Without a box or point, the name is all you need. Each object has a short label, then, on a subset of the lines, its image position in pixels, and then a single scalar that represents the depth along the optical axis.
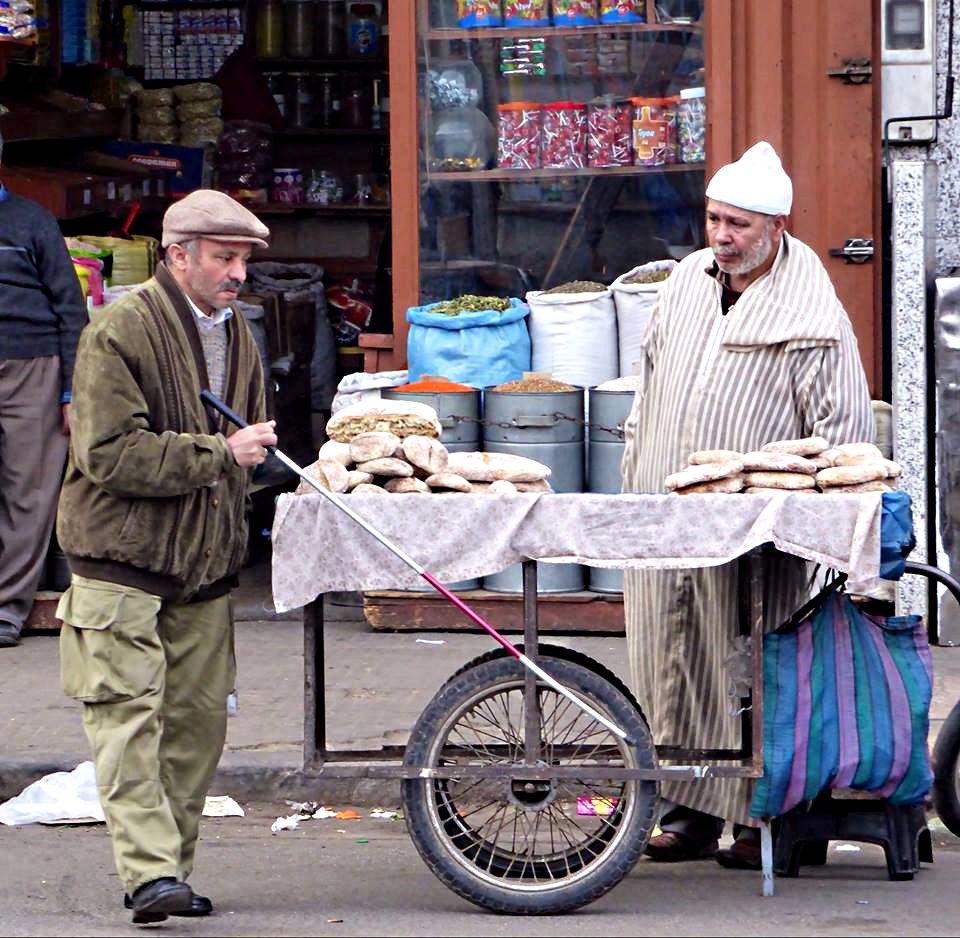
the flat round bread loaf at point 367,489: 9.83
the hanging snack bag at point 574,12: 16.22
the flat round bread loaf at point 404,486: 9.97
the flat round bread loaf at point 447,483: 10.09
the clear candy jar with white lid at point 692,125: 16.08
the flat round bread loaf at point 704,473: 9.73
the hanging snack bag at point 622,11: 16.11
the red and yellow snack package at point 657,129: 16.22
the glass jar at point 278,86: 23.44
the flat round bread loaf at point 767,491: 9.55
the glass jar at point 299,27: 23.06
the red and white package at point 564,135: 16.36
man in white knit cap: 10.57
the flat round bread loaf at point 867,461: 9.80
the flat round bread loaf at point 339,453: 10.23
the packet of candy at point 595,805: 10.30
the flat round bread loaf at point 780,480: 9.70
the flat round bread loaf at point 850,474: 9.72
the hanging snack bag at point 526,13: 16.25
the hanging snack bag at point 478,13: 16.22
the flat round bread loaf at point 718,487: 9.73
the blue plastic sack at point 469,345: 15.79
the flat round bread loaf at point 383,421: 10.80
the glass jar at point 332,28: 22.92
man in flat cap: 9.46
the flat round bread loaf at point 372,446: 10.11
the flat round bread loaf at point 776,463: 9.76
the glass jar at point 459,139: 16.33
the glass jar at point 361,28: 22.91
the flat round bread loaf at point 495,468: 10.36
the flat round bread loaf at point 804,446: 10.02
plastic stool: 10.46
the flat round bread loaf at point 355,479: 9.97
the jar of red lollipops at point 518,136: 16.37
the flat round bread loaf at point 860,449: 10.02
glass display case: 16.20
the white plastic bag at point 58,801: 11.98
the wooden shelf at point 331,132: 23.22
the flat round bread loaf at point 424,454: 10.16
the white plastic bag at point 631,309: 15.78
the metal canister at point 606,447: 15.55
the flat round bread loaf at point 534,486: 10.41
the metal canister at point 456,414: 15.55
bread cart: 9.49
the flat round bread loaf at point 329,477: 9.91
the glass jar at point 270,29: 23.11
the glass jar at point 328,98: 23.33
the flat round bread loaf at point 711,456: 9.91
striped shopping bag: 9.98
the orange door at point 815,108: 15.55
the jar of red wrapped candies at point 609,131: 16.34
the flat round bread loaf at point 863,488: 9.72
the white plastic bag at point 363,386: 16.00
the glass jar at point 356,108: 23.23
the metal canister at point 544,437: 15.48
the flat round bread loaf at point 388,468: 10.05
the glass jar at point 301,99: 23.37
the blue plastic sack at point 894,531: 9.47
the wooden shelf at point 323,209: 22.91
